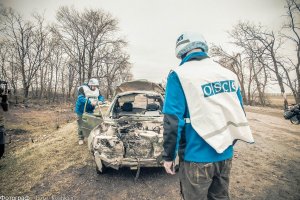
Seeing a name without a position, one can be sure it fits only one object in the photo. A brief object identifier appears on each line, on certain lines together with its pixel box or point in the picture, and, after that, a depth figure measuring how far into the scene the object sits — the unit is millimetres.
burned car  3977
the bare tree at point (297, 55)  21109
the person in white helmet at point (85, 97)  6777
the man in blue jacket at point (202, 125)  1780
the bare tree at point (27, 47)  26672
